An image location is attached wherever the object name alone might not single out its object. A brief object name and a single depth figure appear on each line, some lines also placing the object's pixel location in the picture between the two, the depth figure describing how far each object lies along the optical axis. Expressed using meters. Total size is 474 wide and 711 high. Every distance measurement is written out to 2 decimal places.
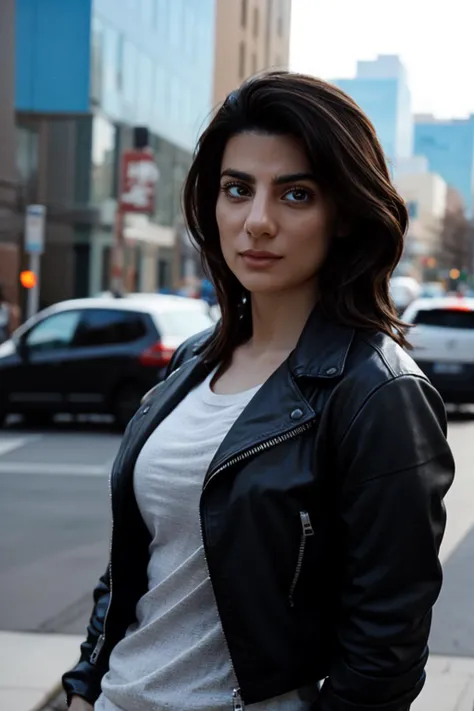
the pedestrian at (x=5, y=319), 19.03
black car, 13.09
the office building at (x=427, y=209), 126.12
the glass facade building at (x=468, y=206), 180.35
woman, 1.64
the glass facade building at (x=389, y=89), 161.12
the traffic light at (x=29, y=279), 19.56
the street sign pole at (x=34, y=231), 19.58
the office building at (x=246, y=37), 48.78
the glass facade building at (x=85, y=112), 30.22
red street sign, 28.66
